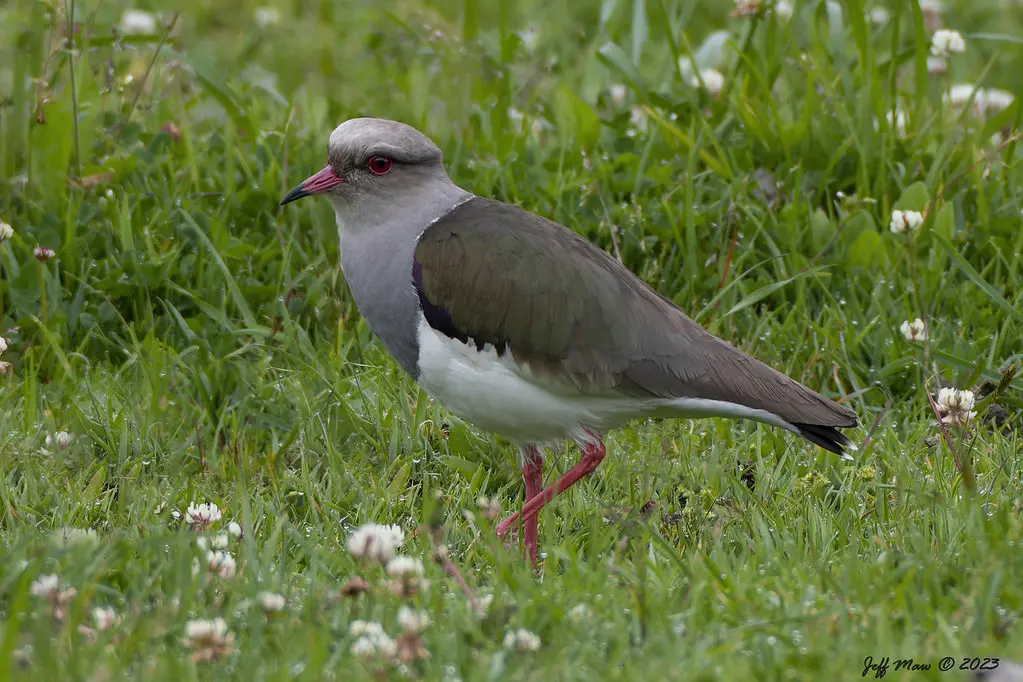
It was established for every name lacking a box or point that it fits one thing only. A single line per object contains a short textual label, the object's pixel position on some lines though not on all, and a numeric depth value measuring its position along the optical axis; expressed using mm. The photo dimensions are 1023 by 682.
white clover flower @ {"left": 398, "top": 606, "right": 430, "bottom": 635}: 6766
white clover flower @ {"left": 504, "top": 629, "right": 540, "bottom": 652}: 7066
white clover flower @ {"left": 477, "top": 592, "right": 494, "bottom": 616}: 7635
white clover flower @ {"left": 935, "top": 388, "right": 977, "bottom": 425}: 10000
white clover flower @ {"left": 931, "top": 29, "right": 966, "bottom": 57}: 14148
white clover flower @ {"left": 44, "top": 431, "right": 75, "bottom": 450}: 10469
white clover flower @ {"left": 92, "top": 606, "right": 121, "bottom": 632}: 7246
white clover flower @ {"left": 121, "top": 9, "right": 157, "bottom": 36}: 16641
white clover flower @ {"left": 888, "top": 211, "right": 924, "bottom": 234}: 11472
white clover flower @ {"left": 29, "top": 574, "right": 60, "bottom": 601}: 7273
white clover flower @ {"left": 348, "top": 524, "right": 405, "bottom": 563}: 7633
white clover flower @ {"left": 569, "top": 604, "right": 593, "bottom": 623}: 7523
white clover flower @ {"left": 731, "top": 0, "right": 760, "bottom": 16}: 13805
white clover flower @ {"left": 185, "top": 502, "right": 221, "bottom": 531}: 9195
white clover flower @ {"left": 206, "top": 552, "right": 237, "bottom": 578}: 7934
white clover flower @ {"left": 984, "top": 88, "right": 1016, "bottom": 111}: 16125
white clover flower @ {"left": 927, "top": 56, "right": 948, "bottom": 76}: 16375
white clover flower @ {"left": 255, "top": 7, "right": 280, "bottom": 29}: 19250
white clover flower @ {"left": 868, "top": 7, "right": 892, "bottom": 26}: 17719
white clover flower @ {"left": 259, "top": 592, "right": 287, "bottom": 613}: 7348
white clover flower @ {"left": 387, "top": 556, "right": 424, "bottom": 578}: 7285
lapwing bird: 9562
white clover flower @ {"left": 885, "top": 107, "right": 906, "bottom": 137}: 13594
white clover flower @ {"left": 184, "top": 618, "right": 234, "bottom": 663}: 6887
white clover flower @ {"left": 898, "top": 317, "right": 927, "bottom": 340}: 11234
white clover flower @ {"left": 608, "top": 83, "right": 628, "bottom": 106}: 15761
